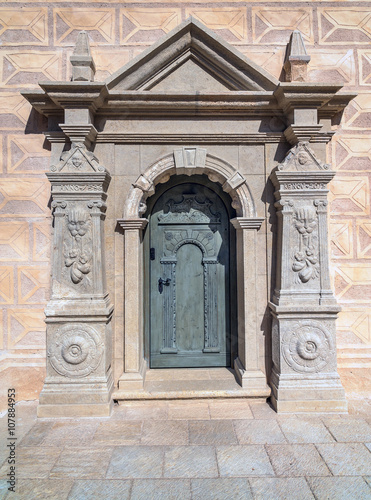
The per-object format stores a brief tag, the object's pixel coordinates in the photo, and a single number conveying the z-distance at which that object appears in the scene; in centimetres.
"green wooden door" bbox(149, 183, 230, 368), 415
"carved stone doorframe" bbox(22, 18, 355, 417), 337
